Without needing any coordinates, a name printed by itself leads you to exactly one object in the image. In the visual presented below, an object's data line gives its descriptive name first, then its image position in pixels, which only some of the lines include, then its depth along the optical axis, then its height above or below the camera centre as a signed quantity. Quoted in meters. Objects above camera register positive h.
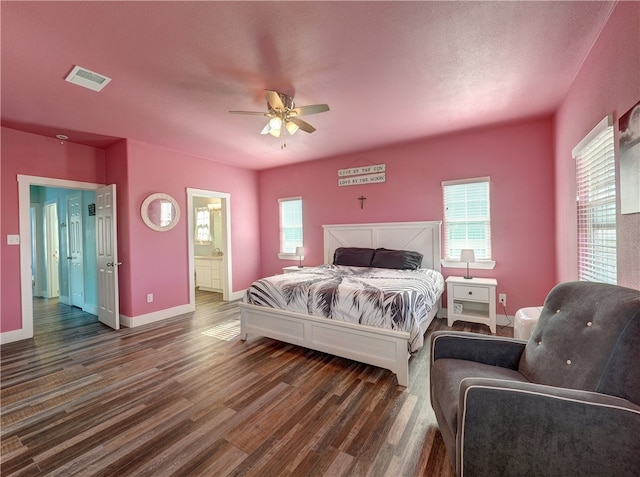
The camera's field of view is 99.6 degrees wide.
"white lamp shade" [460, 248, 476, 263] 3.54 -0.31
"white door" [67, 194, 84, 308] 4.71 -0.17
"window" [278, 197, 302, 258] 5.52 +0.23
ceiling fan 2.36 +1.14
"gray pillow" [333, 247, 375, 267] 4.19 -0.34
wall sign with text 4.48 +1.03
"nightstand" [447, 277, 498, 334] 3.36 -0.84
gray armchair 1.00 -0.71
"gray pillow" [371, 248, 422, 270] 3.83 -0.37
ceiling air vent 2.19 +1.38
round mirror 4.03 +0.43
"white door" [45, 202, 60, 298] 5.55 -0.17
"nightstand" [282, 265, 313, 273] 4.75 -0.59
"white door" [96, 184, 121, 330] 3.78 -0.22
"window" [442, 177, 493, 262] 3.76 +0.21
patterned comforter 2.36 -0.61
